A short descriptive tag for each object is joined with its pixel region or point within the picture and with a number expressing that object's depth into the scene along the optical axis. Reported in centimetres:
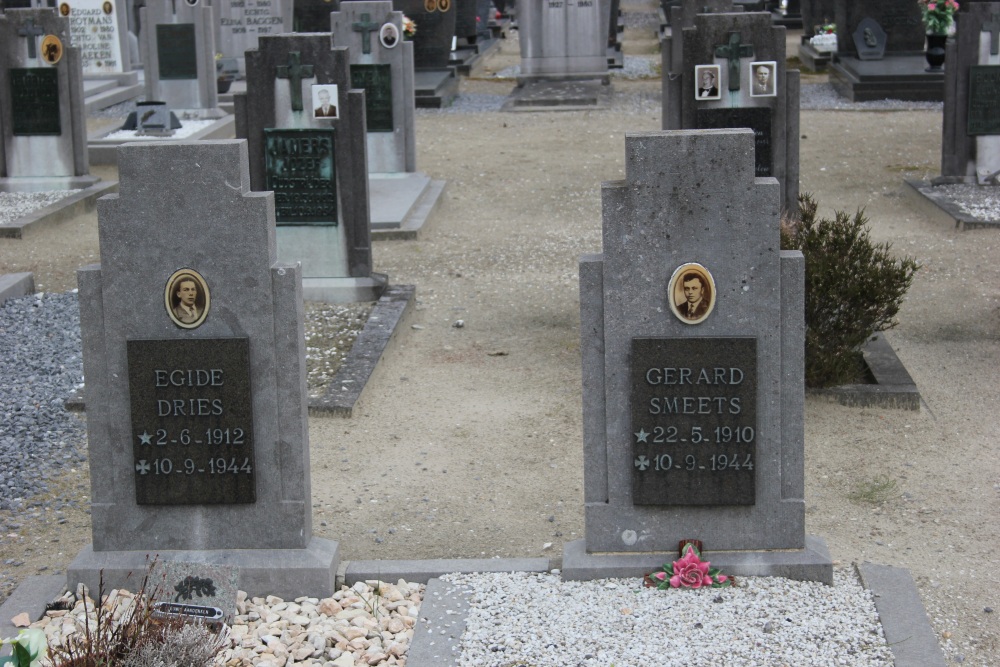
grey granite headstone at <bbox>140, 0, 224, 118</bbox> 1831
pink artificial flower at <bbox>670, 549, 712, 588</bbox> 514
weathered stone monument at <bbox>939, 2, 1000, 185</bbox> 1324
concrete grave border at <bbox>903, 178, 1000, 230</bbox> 1209
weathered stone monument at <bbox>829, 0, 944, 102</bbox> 2058
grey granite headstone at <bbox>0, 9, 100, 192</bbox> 1391
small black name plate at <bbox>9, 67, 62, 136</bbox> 1402
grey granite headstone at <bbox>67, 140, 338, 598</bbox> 525
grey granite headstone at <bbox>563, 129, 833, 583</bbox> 514
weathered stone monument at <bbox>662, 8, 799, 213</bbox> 1029
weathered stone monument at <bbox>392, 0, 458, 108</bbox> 2266
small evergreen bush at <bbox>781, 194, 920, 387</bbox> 783
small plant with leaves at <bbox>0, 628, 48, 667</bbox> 343
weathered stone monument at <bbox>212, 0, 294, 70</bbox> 2202
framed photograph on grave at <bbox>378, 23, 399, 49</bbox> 1475
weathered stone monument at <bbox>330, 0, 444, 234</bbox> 1470
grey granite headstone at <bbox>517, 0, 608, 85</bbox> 2247
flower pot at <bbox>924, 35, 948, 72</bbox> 2081
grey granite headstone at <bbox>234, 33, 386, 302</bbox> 1002
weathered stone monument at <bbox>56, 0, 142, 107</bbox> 2166
